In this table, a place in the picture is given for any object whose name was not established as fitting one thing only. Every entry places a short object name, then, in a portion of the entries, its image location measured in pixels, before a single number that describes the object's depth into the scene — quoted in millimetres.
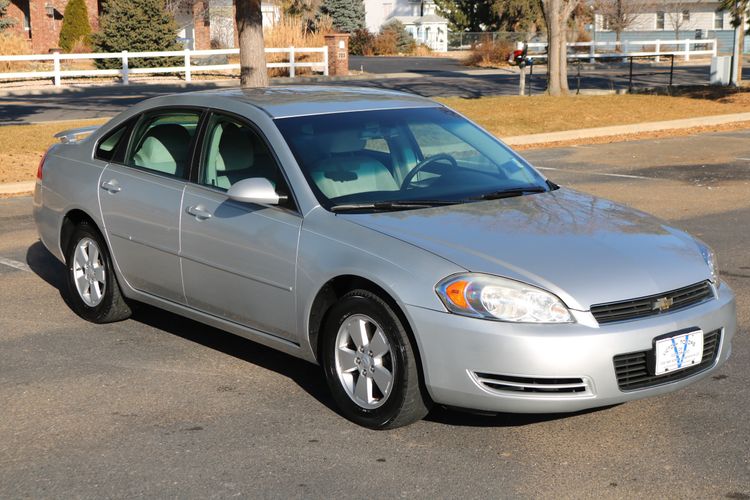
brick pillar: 41875
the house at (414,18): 71500
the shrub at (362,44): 63609
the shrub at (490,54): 51938
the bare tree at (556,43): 27734
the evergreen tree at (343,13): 67812
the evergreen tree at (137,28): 42625
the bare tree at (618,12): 62316
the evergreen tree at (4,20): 44375
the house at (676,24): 68188
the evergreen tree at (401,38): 64062
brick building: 49750
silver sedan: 4969
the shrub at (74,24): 48500
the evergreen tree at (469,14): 66562
